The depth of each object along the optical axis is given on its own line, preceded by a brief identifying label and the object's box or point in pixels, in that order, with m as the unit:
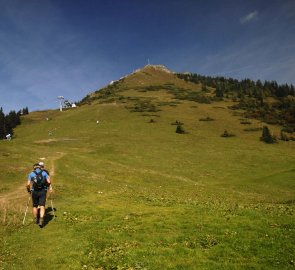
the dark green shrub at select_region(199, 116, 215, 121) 132.88
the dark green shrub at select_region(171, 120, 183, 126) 120.14
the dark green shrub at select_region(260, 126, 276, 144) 104.12
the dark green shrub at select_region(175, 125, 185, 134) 106.31
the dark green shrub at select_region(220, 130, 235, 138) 107.69
